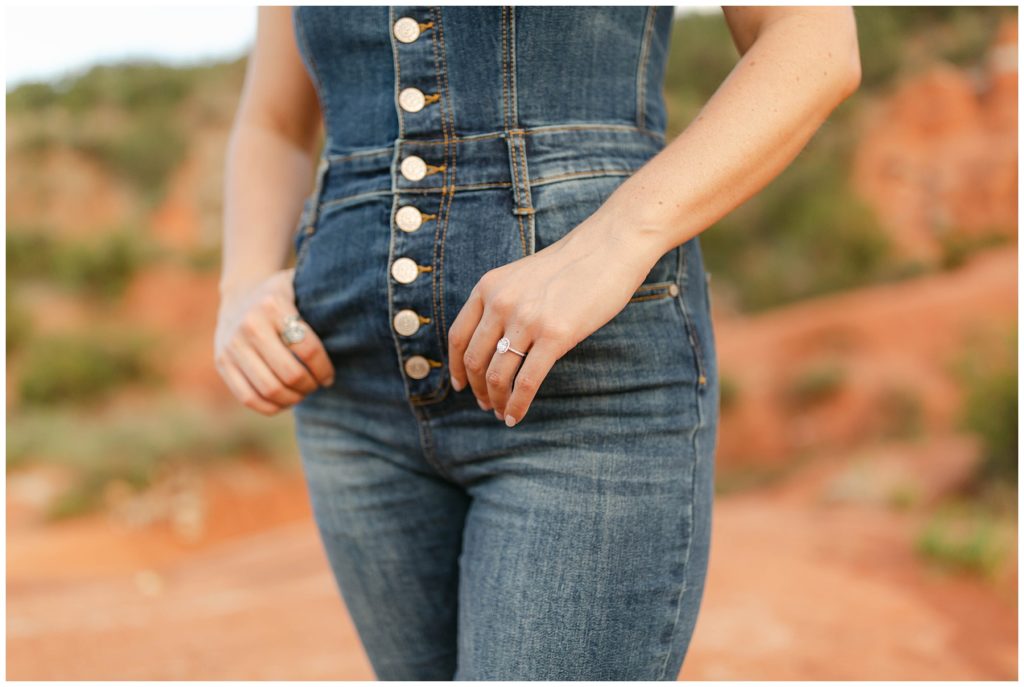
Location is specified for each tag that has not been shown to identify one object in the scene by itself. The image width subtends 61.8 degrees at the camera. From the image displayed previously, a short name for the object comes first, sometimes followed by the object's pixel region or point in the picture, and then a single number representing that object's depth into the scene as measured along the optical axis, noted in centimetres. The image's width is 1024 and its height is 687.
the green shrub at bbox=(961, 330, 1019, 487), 700
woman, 92
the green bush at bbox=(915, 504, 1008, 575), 520
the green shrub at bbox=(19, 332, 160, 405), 1167
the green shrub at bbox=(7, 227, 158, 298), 1512
